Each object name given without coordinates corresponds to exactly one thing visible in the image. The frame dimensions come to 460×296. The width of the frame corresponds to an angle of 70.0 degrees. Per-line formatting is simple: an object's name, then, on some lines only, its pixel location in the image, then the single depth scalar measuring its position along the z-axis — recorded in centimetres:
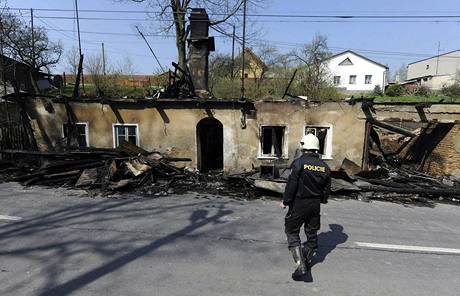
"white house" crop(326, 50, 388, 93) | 5888
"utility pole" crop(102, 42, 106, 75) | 3297
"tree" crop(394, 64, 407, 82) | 9081
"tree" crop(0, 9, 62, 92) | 2319
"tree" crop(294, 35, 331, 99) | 3012
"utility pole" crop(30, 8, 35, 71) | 2419
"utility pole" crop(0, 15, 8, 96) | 1626
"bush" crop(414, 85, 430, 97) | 4376
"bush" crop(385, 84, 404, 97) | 4550
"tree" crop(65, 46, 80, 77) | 3612
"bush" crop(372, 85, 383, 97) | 5010
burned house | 1230
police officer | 463
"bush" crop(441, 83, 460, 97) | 4208
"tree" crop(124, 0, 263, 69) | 2298
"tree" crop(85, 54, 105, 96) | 2871
